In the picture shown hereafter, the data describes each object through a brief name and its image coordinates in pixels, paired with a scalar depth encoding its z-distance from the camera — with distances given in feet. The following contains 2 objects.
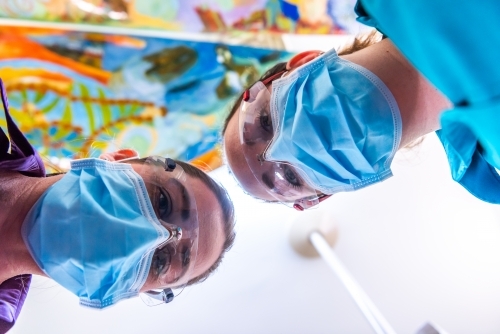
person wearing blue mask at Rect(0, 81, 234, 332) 2.31
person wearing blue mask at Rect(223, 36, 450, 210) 2.62
